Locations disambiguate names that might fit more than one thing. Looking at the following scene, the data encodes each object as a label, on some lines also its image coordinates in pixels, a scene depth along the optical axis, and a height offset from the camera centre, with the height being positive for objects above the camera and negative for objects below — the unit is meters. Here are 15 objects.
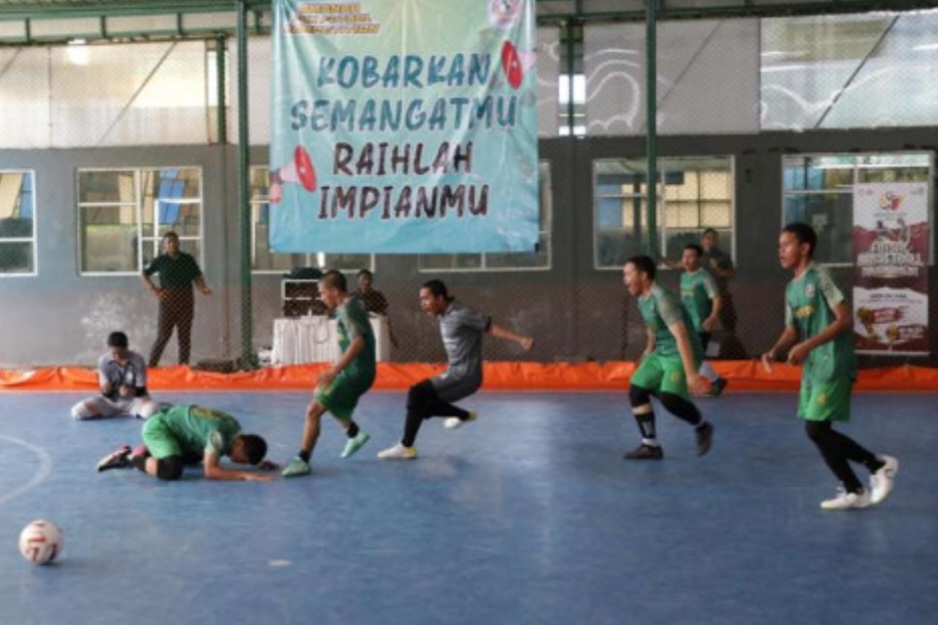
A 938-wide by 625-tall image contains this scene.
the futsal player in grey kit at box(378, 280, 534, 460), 9.30 -0.78
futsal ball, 5.96 -1.39
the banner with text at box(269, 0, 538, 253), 13.77 +1.92
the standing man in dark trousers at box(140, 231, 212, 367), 15.47 -0.03
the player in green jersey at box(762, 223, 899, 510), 7.01 -0.54
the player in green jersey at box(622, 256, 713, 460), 8.66 -0.65
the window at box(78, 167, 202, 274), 18.38 +1.13
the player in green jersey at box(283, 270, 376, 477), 8.63 -0.70
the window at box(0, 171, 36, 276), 18.58 +1.00
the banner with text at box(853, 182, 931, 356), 14.97 +0.22
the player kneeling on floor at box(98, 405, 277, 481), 8.28 -1.22
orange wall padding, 13.48 -1.22
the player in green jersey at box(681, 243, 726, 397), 12.30 -0.14
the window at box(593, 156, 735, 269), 17.47 +1.17
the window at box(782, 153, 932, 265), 16.89 +1.43
